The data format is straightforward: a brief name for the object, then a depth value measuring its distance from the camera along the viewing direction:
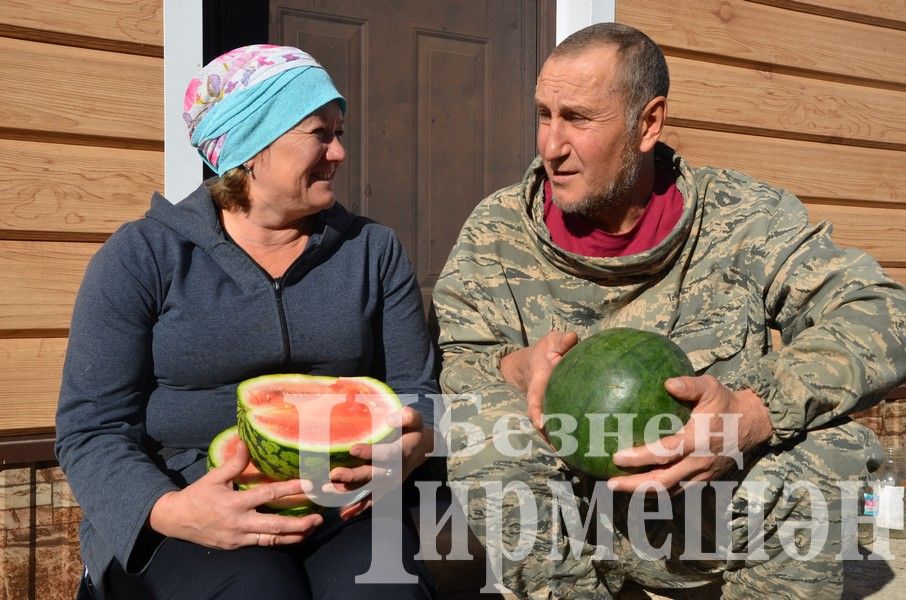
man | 2.48
